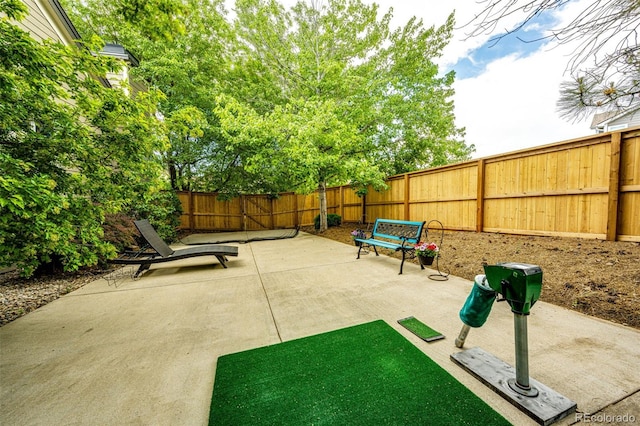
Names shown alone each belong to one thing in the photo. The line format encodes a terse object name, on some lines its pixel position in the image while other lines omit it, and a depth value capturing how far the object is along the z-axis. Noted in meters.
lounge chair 4.38
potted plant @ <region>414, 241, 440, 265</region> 4.10
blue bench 4.44
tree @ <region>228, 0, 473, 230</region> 8.98
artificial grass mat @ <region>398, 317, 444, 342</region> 2.14
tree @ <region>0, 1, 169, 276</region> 2.00
